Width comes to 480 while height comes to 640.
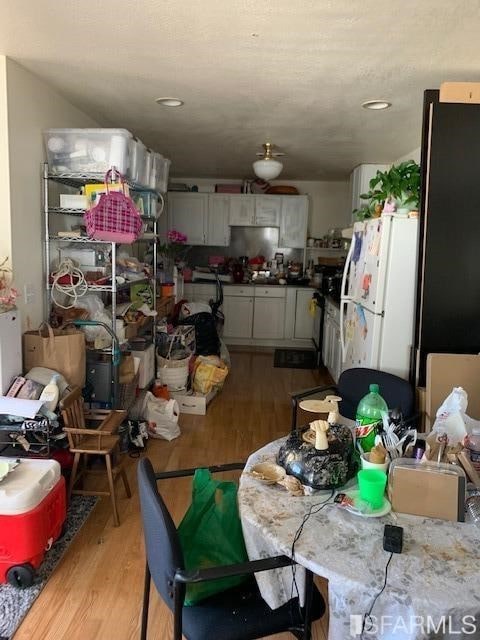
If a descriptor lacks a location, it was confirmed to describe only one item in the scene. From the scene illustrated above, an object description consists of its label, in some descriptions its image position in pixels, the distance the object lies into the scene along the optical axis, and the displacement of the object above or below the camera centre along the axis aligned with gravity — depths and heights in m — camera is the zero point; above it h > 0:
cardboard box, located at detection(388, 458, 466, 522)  1.38 -0.62
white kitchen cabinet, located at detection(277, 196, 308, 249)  6.37 +0.72
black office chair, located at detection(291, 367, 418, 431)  2.43 -0.61
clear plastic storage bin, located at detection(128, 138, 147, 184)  3.02 +0.73
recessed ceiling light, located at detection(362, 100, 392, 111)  2.96 +1.09
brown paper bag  2.69 -0.47
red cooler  1.90 -1.03
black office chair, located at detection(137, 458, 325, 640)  1.19 -0.91
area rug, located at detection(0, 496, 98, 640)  1.78 -1.30
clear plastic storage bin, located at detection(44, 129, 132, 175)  2.87 +0.73
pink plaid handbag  2.80 +0.31
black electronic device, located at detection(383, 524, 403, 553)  1.23 -0.69
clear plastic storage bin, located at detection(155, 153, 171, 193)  3.63 +0.78
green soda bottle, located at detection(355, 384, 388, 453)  1.70 -0.51
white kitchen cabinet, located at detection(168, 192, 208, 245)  6.43 +0.79
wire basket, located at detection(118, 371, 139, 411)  3.25 -0.86
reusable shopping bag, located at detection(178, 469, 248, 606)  1.50 -0.83
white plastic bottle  2.43 -0.65
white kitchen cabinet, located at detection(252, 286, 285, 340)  6.31 -0.51
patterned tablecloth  1.10 -0.71
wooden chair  2.40 -0.89
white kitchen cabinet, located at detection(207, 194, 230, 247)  6.44 +0.72
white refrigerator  2.80 -0.09
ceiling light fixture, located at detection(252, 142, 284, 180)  3.74 +0.84
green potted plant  2.84 +0.55
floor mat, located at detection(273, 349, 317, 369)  5.61 -1.03
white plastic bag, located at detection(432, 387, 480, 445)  1.72 -0.52
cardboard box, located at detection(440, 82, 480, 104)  2.44 +0.96
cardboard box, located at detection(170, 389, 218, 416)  3.98 -1.09
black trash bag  4.79 -0.62
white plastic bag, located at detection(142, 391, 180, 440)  3.46 -1.08
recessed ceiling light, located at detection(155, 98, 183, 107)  3.01 +1.09
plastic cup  1.41 -0.62
